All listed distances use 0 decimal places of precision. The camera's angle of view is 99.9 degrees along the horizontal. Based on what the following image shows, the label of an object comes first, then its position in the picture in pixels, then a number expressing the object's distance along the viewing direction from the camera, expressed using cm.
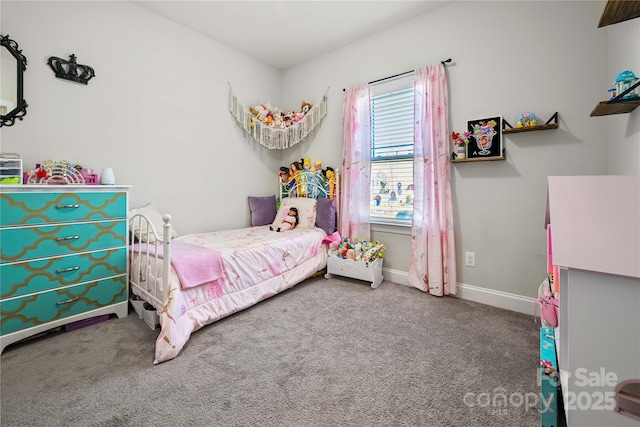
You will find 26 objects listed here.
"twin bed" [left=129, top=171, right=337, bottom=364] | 168
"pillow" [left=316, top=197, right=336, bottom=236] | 320
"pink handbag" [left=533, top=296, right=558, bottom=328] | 125
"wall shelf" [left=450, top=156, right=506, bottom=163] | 221
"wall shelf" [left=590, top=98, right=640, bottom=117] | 125
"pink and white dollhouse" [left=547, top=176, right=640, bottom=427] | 76
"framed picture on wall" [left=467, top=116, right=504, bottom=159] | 224
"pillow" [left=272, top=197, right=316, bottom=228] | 326
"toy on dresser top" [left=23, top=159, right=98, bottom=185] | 193
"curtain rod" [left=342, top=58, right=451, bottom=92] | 250
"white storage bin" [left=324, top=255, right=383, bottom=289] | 275
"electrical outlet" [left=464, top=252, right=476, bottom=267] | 244
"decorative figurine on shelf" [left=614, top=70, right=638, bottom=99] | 125
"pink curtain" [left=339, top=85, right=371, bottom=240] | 303
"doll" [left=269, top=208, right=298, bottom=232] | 317
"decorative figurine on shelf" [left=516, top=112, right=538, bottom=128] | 206
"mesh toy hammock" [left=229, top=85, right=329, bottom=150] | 334
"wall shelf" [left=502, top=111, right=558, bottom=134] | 198
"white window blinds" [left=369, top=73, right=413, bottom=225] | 284
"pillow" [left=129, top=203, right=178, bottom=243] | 230
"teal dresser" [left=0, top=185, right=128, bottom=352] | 166
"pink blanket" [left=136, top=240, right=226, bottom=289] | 177
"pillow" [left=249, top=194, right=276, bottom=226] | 346
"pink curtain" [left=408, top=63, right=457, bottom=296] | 247
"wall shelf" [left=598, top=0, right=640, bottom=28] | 97
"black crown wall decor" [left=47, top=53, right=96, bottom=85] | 208
